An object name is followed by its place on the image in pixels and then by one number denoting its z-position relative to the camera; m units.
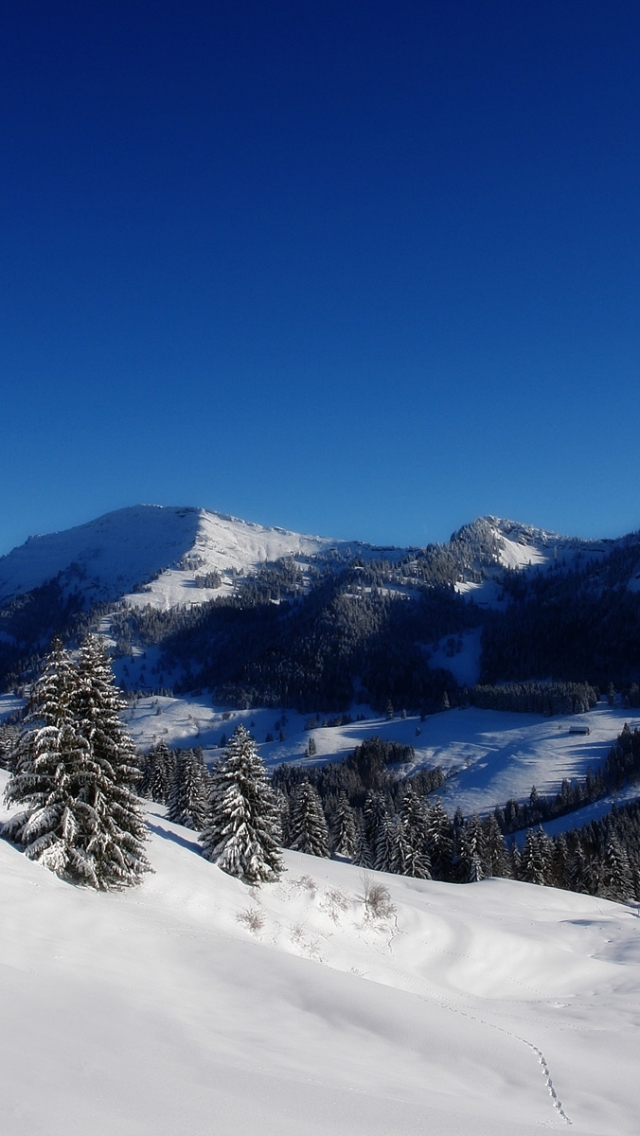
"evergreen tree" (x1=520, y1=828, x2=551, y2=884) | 67.75
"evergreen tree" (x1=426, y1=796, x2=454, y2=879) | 67.94
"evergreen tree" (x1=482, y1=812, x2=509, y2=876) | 68.14
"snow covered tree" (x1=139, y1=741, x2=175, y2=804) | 80.06
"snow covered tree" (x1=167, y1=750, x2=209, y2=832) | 59.50
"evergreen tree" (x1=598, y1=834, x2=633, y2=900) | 66.50
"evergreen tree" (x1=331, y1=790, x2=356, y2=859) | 75.56
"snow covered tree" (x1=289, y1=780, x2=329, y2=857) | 58.06
